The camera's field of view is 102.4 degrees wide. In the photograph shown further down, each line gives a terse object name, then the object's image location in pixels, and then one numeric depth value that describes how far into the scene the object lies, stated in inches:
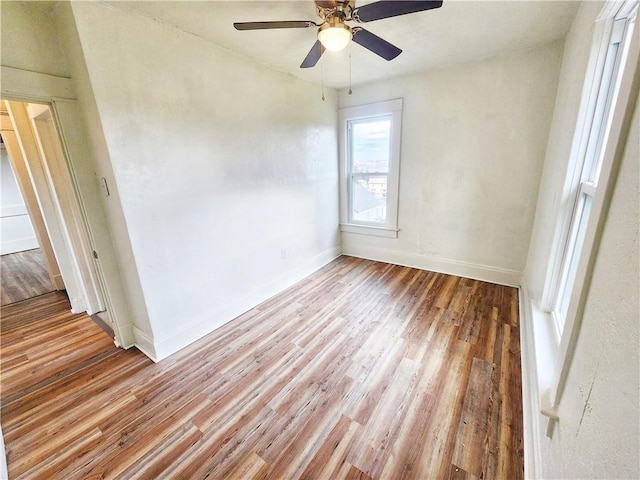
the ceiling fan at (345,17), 52.9
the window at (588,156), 53.3
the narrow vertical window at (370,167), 134.6
